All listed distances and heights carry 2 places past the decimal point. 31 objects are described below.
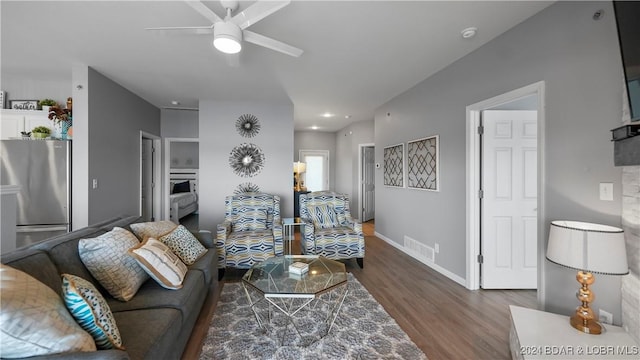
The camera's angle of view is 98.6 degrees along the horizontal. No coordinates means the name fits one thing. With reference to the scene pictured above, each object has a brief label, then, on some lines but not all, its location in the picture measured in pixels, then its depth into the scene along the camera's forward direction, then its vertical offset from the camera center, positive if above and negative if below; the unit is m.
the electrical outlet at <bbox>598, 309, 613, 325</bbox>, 1.69 -0.86
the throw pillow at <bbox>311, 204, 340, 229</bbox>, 3.98 -0.55
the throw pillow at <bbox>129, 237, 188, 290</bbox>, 1.85 -0.58
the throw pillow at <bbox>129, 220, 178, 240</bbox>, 2.30 -0.43
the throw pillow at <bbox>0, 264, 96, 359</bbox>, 0.94 -0.52
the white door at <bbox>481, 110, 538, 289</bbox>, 2.92 -0.27
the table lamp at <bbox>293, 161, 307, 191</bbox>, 6.17 +0.16
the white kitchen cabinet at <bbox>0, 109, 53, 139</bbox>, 3.58 +0.77
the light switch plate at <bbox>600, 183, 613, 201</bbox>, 1.70 -0.08
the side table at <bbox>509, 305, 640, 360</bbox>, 1.42 -0.90
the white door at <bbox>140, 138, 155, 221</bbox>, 5.29 +0.03
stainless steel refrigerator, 3.12 -0.03
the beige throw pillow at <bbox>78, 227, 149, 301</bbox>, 1.73 -0.55
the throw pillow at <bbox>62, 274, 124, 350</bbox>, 1.15 -0.57
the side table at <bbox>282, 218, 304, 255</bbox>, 3.76 -0.62
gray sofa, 1.31 -0.77
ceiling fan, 1.69 +1.04
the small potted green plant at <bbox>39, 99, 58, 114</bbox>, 3.65 +1.01
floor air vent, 3.64 -0.99
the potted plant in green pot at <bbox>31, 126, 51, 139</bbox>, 3.43 +0.59
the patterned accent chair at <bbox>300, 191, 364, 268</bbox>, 3.54 -0.68
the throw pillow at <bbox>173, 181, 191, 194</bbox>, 7.60 -0.22
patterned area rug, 1.91 -1.20
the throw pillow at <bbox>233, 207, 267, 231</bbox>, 3.82 -0.57
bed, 6.12 -0.35
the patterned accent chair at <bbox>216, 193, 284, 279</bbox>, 3.25 -0.69
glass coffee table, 1.98 -0.79
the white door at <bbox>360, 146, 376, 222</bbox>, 6.93 -0.10
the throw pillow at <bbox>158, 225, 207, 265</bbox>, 2.37 -0.59
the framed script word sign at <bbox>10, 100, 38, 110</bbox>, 3.71 +1.02
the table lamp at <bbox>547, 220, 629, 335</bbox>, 1.42 -0.40
